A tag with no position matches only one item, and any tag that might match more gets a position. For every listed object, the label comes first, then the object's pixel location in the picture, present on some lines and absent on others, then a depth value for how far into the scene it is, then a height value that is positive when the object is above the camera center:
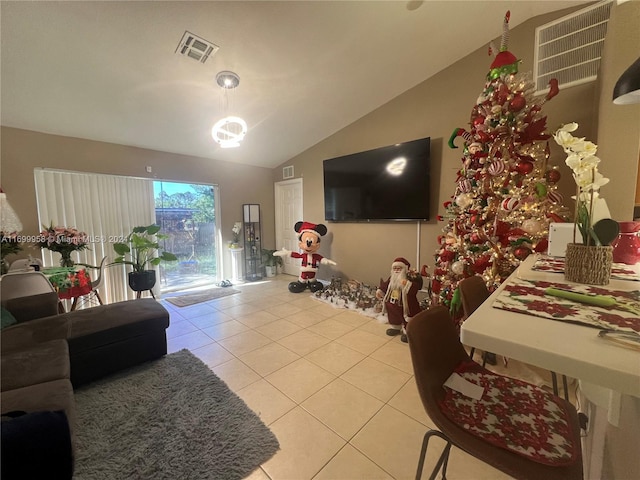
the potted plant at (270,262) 5.09 -0.85
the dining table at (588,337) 0.43 -0.24
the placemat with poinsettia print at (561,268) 0.93 -0.22
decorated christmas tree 1.90 +0.29
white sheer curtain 3.07 +0.19
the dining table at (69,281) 2.43 -0.59
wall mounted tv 3.13 +0.50
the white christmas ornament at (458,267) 2.07 -0.41
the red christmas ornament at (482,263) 2.00 -0.36
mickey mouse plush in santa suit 4.10 -0.59
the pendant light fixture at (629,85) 0.75 +0.41
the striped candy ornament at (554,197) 1.89 +0.15
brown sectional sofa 0.79 -0.79
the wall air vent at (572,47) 2.05 +1.49
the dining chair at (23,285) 2.03 -0.51
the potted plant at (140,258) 3.24 -0.48
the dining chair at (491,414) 0.69 -0.66
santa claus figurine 2.55 -0.81
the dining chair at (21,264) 2.58 -0.42
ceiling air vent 2.10 +1.52
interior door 4.99 +0.12
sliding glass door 4.12 -0.17
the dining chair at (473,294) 1.17 -0.38
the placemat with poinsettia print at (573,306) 0.57 -0.24
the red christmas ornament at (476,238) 2.02 -0.16
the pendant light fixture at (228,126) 2.27 +0.91
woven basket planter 0.84 -0.16
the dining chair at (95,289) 2.97 -0.83
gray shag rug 1.24 -1.20
